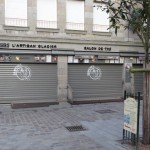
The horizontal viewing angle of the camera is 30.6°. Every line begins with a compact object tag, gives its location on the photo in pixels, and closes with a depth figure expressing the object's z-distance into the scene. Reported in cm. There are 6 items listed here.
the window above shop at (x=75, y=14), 1711
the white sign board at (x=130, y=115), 729
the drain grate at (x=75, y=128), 1004
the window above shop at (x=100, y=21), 1778
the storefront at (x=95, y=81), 1742
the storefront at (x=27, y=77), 1590
